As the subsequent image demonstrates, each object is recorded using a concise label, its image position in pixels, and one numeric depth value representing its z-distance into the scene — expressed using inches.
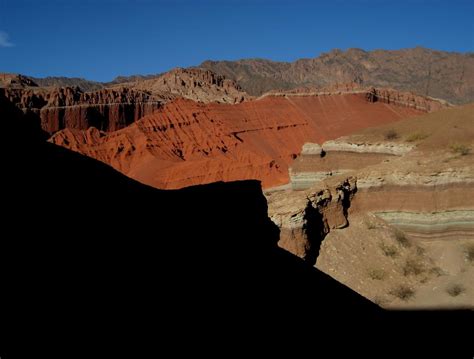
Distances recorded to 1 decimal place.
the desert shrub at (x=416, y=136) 1009.8
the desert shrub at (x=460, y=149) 796.3
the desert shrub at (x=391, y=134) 1089.9
